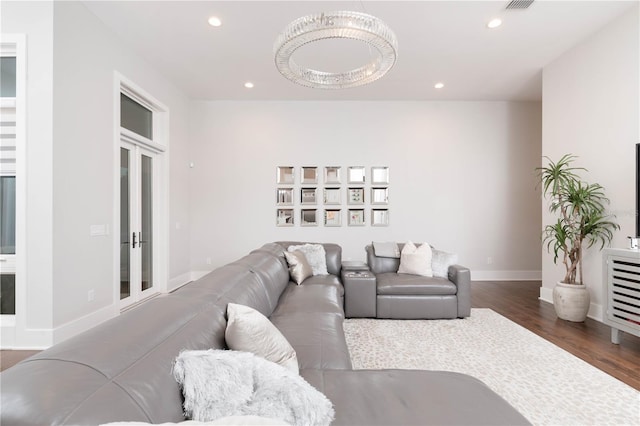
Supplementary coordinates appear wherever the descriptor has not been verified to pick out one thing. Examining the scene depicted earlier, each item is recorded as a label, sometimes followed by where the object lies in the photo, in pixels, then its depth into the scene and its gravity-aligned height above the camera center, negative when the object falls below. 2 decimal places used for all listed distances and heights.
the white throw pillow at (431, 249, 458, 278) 3.77 -0.65
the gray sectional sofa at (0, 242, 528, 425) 0.65 -0.47
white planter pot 3.38 -1.03
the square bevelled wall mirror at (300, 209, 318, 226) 5.71 -0.09
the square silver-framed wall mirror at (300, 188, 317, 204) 5.71 +0.32
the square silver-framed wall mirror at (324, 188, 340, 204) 5.70 +0.33
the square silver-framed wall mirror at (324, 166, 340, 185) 5.71 +0.74
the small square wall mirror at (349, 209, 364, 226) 5.68 -0.09
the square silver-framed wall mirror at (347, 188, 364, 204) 5.69 +0.33
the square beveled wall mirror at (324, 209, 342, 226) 5.70 -0.09
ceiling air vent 2.98 +2.18
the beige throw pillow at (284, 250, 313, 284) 3.34 -0.63
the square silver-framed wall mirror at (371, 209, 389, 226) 5.69 -0.08
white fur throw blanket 0.88 -0.57
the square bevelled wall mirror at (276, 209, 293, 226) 5.72 -0.11
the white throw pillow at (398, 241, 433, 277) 3.76 -0.63
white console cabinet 2.59 -0.71
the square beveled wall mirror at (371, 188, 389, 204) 5.70 +0.34
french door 3.94 -0.18
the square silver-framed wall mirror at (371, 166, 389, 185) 5.71 +0.74
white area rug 1.87 -1.25
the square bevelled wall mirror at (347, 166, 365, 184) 5.70 +0.76
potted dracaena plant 3.39 -0.18
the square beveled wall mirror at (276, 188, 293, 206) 5.72 +0.30
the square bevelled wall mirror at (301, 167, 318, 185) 5.71 +0.73
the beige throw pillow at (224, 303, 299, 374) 1.22 -0.54
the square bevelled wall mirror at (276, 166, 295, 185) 5.72 +0.71
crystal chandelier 1.94 +1.24
